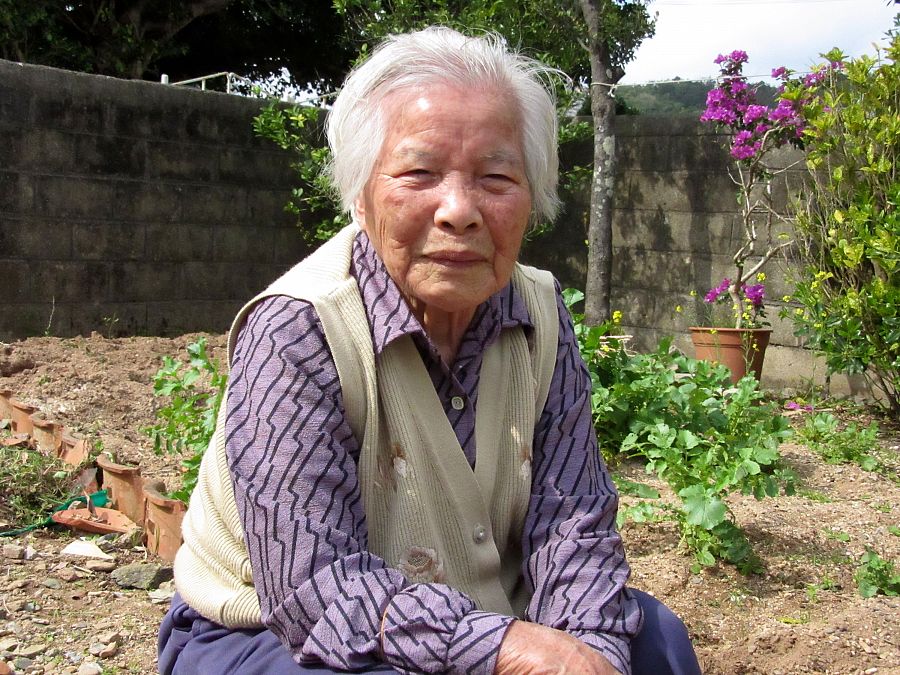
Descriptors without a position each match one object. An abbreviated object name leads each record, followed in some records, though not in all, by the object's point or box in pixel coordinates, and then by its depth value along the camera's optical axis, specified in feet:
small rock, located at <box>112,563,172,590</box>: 10.12
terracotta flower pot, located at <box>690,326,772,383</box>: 19.54
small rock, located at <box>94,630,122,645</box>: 8.79
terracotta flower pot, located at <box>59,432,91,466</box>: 12.57
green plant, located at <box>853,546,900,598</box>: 9.34
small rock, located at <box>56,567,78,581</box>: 10.18
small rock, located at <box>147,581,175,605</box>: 9.84
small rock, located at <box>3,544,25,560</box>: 10.53
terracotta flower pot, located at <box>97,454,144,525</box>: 11.44
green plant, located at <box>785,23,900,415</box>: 16.43
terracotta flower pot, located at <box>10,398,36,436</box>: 14.46
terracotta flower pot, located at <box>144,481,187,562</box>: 10.37
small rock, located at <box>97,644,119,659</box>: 8.54
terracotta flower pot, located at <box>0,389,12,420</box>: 15.21
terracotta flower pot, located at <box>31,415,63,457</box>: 13.38
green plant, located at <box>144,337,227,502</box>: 10.78
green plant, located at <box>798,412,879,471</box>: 14.05
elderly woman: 5.05
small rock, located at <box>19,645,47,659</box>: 8.44
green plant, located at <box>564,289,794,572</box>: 9.77
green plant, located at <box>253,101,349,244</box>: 23.38
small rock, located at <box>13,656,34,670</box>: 8.24
